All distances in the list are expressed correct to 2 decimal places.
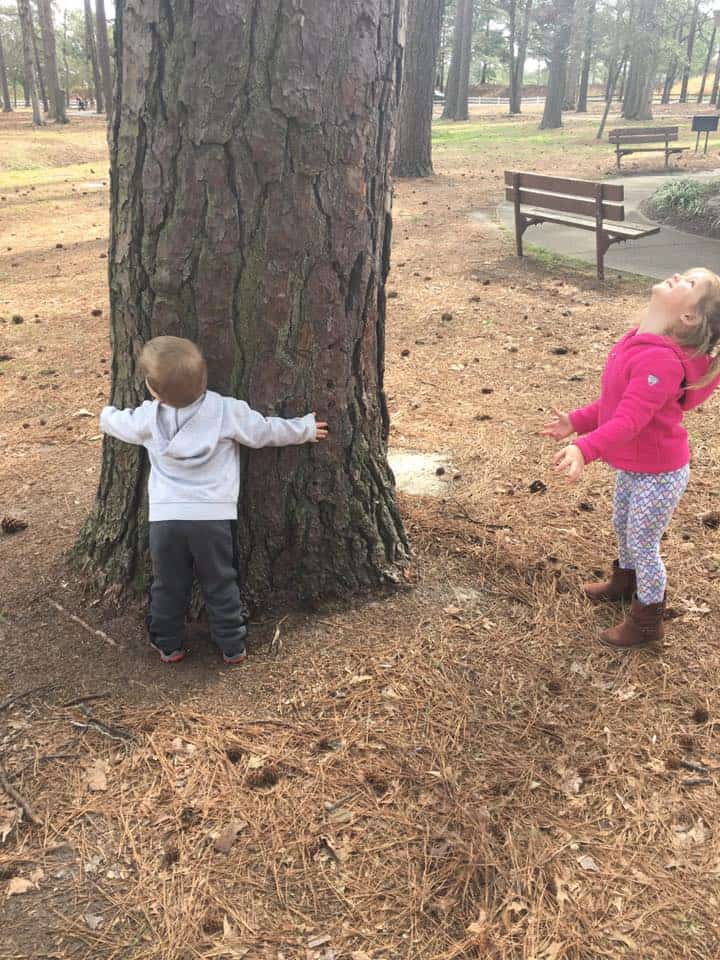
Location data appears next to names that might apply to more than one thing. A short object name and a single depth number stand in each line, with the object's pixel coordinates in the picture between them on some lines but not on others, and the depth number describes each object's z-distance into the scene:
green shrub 11.84
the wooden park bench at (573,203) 8.68
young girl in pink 2.62
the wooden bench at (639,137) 18.97
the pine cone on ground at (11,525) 3.70
